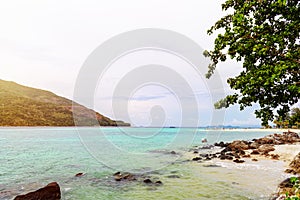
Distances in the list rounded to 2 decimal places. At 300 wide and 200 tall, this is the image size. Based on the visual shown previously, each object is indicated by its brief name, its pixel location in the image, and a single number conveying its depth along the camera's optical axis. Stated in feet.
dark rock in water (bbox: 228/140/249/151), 132.71
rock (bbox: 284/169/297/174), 67.29
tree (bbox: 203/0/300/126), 27.54
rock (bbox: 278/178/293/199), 44.23
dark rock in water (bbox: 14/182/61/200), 41.83
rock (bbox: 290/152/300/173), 67.26
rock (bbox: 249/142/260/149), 136.28
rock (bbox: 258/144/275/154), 116.18
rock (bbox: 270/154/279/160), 97.83
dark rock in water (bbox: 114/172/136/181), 66.03
